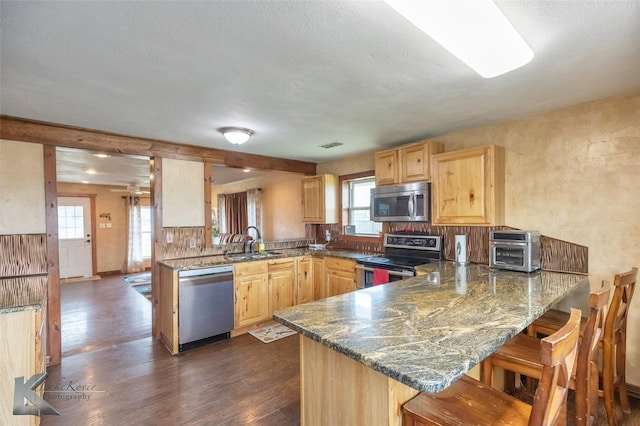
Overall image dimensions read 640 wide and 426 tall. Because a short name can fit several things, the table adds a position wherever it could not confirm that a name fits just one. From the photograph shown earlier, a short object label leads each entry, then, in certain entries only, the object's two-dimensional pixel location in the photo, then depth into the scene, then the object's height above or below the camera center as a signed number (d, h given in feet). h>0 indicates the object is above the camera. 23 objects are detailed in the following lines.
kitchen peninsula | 3.52 -1.77
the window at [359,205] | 14.53 +0.31
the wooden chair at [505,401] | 2.96 -2.52
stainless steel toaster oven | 8.29 -1.21
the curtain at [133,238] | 24.79 -1.93
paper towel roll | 10.11 -1.38
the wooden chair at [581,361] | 4.72 -2.66
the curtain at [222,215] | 28.57 -0.16
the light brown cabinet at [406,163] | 10.64 +1.82
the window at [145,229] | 26.03 -1.27
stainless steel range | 10.50 -1.88
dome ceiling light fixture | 9.80 +2.63
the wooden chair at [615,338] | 5.77 -2.79
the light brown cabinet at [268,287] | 10.56 -3.16
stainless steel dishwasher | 10.29 -3.29
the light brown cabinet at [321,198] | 15.12 +0.69
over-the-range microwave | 10.88 +0.31
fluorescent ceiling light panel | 3.72 +2.54
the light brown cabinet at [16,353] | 5.82 -2.76
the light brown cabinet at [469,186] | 9.09 +0.74
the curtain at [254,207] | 22.79 +0.44
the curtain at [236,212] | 25.05 +0.08
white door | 22.34 -1.59
